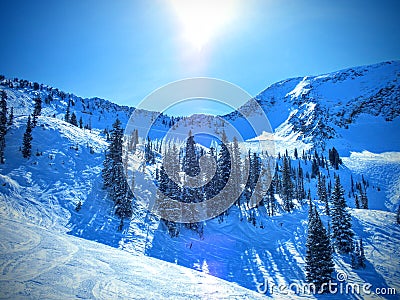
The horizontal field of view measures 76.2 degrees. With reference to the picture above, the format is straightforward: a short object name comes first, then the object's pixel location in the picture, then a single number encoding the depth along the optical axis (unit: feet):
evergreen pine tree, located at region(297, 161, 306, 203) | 243.85
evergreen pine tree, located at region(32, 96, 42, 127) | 154.28
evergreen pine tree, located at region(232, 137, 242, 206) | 154.71
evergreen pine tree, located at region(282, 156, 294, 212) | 171.74
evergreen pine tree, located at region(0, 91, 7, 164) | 108.54
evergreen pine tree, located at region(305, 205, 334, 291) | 77.10
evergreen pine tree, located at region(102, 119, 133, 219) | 106.01
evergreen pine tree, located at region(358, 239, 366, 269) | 89.61
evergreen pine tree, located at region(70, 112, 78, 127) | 279.69
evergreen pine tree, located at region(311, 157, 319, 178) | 410.21
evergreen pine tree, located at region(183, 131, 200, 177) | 149.59
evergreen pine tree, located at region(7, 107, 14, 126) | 144.54
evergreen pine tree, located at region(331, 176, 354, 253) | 103.45
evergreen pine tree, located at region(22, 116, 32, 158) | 117.50
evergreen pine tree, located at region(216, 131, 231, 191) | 150.30
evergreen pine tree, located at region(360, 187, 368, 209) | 232.53
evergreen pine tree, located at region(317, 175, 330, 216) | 210.71
